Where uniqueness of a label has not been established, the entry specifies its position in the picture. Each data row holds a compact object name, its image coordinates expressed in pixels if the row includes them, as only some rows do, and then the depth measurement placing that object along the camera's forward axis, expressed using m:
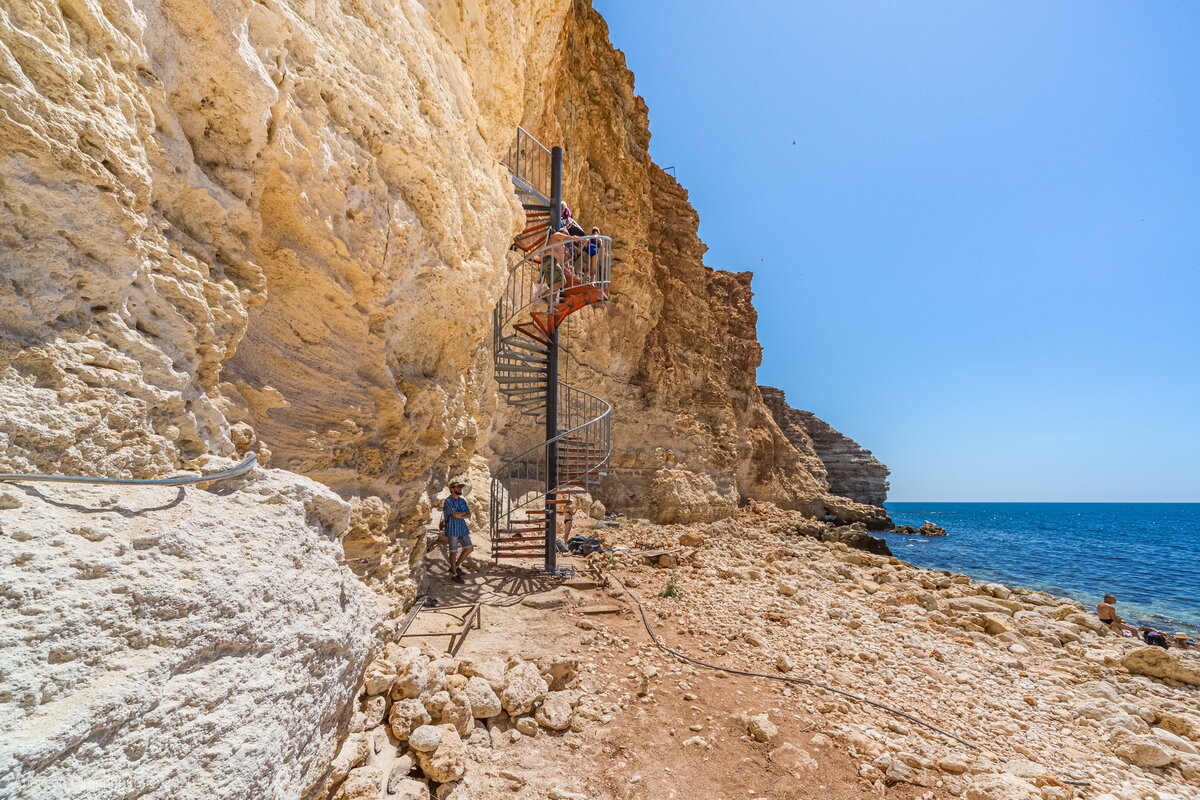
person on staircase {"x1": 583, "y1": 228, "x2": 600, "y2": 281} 7.34
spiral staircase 7.05
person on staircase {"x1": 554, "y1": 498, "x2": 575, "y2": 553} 8.27
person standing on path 5.75
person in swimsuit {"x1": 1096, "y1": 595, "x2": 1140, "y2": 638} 8.52
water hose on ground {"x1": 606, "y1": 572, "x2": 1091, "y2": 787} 3.72
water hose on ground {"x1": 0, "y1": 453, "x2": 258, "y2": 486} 1.29
